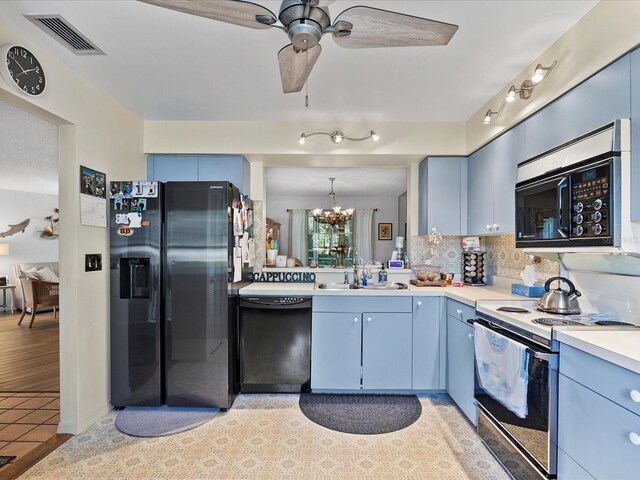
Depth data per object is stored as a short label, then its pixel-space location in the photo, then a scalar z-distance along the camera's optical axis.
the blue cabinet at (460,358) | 2.48
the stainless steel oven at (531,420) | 1.60
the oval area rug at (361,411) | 2.50
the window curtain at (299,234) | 8.53
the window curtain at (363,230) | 8.51
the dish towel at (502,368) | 1.75
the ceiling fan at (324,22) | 1.25
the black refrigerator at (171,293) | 2.71
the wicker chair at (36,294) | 5.63
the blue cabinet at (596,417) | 1.20
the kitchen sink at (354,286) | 3.25
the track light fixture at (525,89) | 2.01
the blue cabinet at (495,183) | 2.50
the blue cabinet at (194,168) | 3.38
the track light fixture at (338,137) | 3.14
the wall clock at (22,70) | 1.86
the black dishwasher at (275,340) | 2.96
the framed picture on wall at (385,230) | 8.51
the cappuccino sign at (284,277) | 3.55
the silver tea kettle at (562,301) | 2.00
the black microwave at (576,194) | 1.52
